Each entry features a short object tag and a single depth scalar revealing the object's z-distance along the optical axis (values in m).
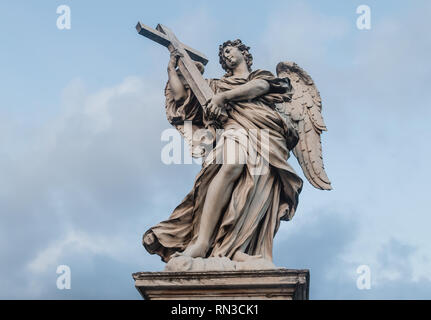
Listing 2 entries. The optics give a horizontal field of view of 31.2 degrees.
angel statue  8.59
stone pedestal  7.80
